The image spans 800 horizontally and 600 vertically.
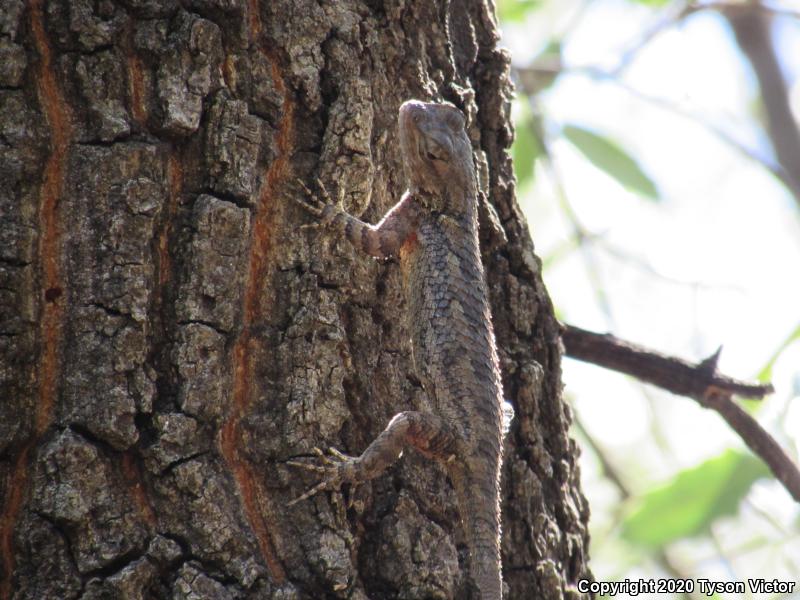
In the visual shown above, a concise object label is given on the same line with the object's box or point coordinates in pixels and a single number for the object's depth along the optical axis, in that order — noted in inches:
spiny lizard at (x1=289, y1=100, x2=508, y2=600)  239.3
